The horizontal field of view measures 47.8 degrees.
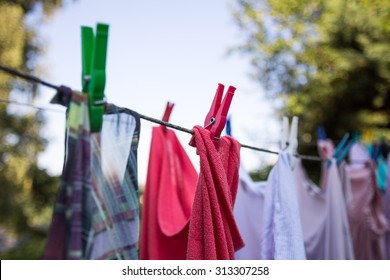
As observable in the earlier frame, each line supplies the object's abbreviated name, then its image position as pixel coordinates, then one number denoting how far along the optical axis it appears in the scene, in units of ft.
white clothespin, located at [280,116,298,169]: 3.97
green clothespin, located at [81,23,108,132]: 2.03
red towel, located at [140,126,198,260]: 3.37
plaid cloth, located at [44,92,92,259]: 1.85
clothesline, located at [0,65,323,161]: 1.72
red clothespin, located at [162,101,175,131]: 3.69
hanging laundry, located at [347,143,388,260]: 5.60
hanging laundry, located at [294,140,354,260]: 4.85
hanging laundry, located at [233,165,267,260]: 4.24
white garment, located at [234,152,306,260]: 3.37
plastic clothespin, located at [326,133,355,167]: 5.29
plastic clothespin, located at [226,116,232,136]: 4.00
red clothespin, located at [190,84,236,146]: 2.76
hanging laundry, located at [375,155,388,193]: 6.16
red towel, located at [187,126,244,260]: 2.51
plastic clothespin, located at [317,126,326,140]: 5.88
